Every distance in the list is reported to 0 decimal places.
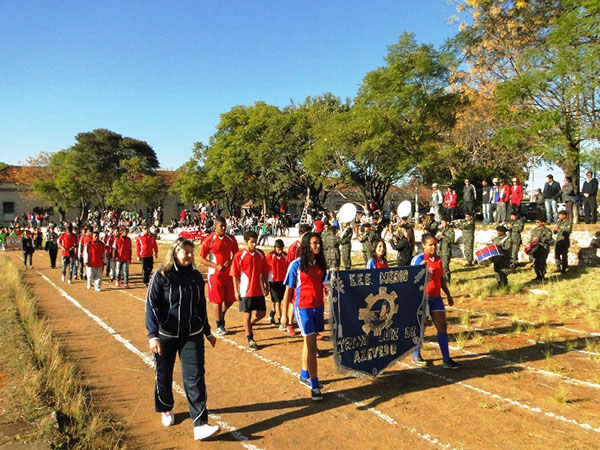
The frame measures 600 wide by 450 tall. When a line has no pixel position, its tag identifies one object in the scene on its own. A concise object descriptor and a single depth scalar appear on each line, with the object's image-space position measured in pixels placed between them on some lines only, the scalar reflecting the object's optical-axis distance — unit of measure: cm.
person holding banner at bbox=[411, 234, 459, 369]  646
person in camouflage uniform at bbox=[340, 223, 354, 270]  1460
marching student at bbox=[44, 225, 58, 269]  2166
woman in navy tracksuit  454
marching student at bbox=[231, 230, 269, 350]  759
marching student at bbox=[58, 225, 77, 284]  1627
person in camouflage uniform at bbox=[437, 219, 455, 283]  1352
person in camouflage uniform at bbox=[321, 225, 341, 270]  1281
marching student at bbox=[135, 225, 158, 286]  1499
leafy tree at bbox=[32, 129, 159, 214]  5738
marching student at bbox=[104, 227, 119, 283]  1636
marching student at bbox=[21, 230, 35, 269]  2216
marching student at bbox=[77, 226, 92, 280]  1439
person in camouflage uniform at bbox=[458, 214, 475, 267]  1563
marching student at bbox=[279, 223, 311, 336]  880
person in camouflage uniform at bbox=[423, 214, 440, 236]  1390
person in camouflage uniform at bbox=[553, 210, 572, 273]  1277
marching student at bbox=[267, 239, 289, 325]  916
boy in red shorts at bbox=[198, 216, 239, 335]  836
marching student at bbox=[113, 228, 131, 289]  1490
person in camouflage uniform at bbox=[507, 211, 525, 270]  1414
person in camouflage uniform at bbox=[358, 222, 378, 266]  1413
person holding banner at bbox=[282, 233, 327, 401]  548
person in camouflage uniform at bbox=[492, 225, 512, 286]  1227
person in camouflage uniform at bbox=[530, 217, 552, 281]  1253
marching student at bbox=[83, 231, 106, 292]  1377
